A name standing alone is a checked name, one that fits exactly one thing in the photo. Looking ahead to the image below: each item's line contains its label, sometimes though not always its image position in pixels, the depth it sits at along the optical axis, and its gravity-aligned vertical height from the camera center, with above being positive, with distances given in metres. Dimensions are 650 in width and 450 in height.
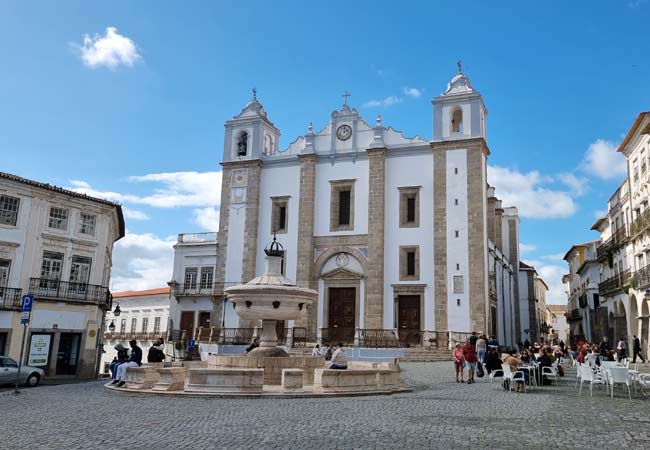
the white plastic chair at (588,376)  11.99 -0.37
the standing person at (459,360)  15.39 -0.20
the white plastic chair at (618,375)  11.45 -0.32
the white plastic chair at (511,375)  12.57 -0.43
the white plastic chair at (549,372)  14.12 -0.38
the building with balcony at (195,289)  33.78 +3.18
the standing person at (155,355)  14.59 -0.30
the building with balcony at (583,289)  39.47 +5.17
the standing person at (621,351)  21.92 +0.27
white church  29.61 +6.79
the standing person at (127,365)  13.13 -0.52
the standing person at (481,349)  17.16 +0.13
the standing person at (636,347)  22.45 +0.43
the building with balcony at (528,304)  47.23 +4.19
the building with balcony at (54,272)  22.59 +2.65
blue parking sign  13.61 +0.81
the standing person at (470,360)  14.90 -0.17
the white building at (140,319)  44.72 +1.78
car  16.72 -1.01
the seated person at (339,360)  13.33 -0.25
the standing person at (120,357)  14.17 -0.37
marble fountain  11.23 -0.51
